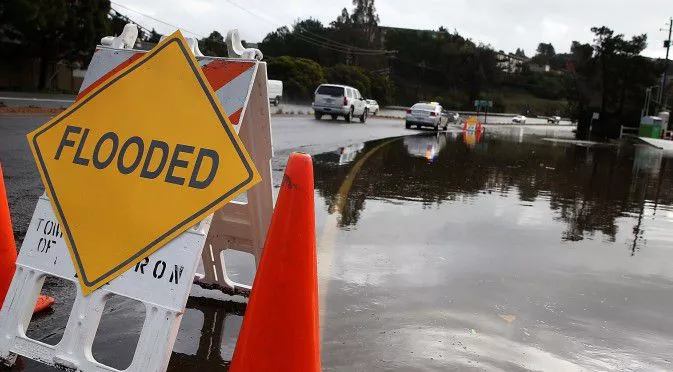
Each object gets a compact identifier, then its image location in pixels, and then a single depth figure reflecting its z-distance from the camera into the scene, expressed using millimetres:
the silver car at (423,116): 34656
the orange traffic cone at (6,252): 3953
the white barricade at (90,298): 2895
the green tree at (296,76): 58312
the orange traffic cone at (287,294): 3066
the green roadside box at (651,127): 45594
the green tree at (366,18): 115562
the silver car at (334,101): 35081
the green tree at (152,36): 52231
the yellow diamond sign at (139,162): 3123
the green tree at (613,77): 60250
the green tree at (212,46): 53812
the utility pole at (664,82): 55025
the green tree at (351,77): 68562
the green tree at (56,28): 36562
